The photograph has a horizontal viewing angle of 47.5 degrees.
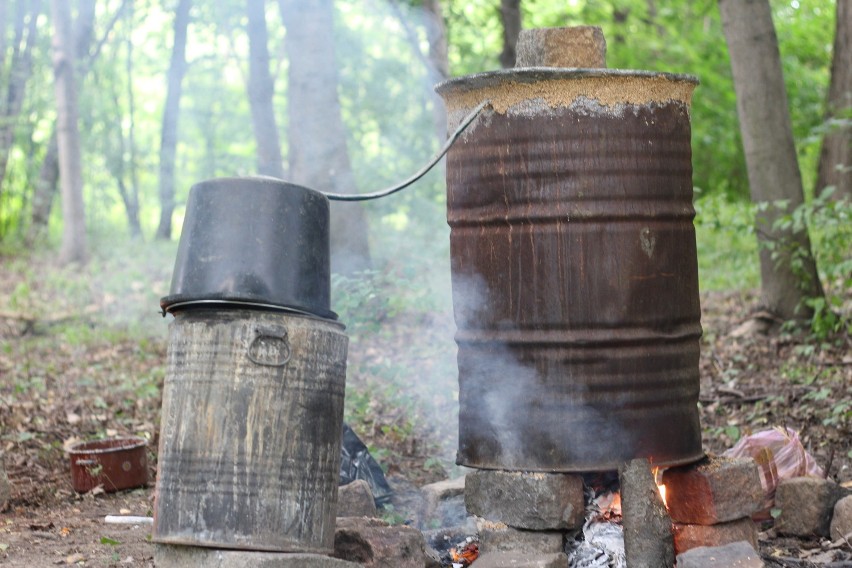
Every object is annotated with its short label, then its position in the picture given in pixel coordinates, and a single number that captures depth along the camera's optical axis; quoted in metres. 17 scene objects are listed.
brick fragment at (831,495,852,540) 4.04
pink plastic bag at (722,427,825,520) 4.48
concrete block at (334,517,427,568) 3.55
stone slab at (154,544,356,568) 3.19
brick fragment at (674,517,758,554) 3.63
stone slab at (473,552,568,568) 3.34
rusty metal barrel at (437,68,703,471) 3.52
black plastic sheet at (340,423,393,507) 4.89
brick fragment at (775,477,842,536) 4.20
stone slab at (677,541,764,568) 3.29
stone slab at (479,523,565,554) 3.60
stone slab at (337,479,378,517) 4.33
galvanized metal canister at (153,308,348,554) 3.26
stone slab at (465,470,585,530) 3.53
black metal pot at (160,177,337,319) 3.35
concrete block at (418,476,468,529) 4.54
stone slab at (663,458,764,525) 3.62
